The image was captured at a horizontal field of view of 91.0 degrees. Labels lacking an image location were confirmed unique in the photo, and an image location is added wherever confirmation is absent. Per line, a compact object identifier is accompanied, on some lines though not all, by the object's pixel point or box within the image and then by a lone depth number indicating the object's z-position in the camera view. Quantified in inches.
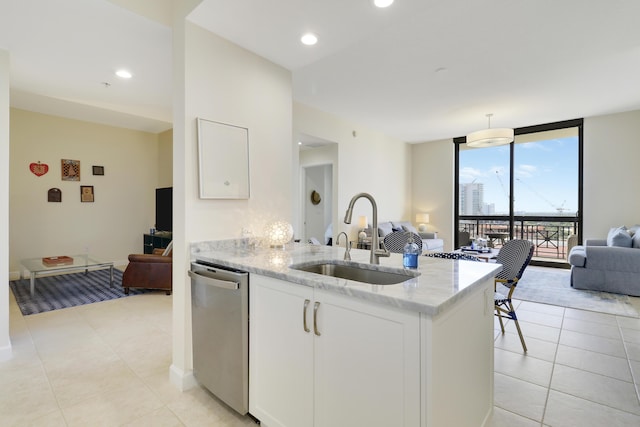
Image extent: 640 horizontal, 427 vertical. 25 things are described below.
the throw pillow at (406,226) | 275.3
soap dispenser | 65.2
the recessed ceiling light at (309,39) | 94.4
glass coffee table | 163.3
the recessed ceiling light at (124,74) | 134.0
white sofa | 248.9
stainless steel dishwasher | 68.6
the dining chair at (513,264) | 104.8
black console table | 227.6
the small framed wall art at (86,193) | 228.7
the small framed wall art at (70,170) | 220.1
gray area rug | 147.9
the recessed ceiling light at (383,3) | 79.4
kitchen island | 43.7
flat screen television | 233.5
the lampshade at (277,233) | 94.8
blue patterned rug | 150.6
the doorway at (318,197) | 298.4
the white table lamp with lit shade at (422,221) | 300.3
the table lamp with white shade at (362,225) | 246.5
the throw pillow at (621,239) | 173.6
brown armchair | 165.3
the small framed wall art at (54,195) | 214.3
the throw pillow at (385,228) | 247.0
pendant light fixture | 193.5
